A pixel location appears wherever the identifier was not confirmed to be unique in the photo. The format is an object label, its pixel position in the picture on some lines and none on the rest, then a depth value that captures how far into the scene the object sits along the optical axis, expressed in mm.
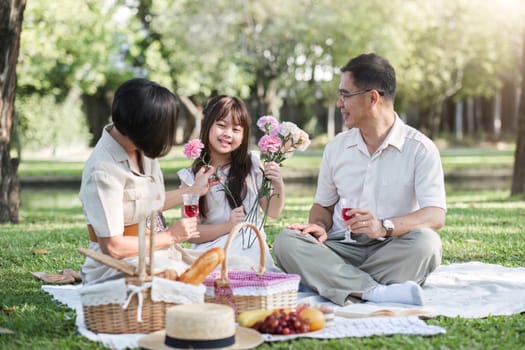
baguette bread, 3740
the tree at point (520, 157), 11148
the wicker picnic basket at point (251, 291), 3963
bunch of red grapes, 3658
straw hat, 3309
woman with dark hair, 3777
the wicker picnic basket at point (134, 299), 3592
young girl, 5121
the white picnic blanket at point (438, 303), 3721
